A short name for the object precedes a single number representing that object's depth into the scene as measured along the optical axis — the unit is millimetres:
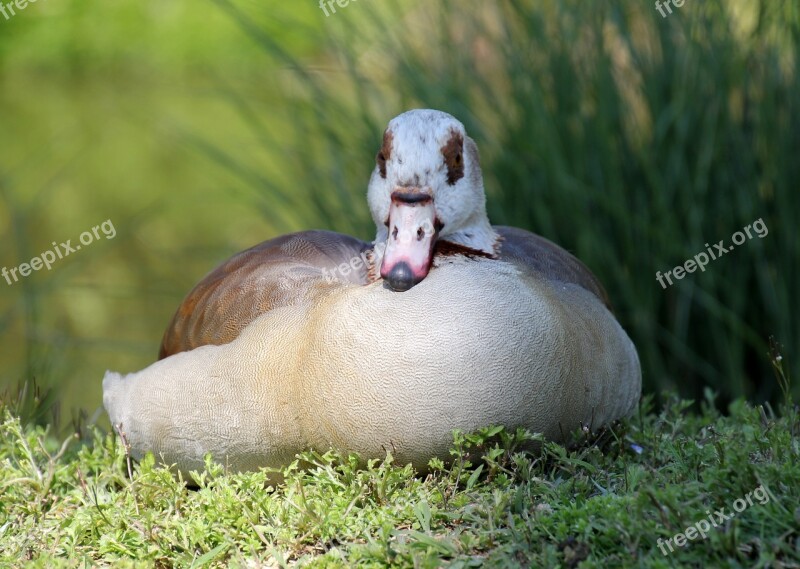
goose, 6727
